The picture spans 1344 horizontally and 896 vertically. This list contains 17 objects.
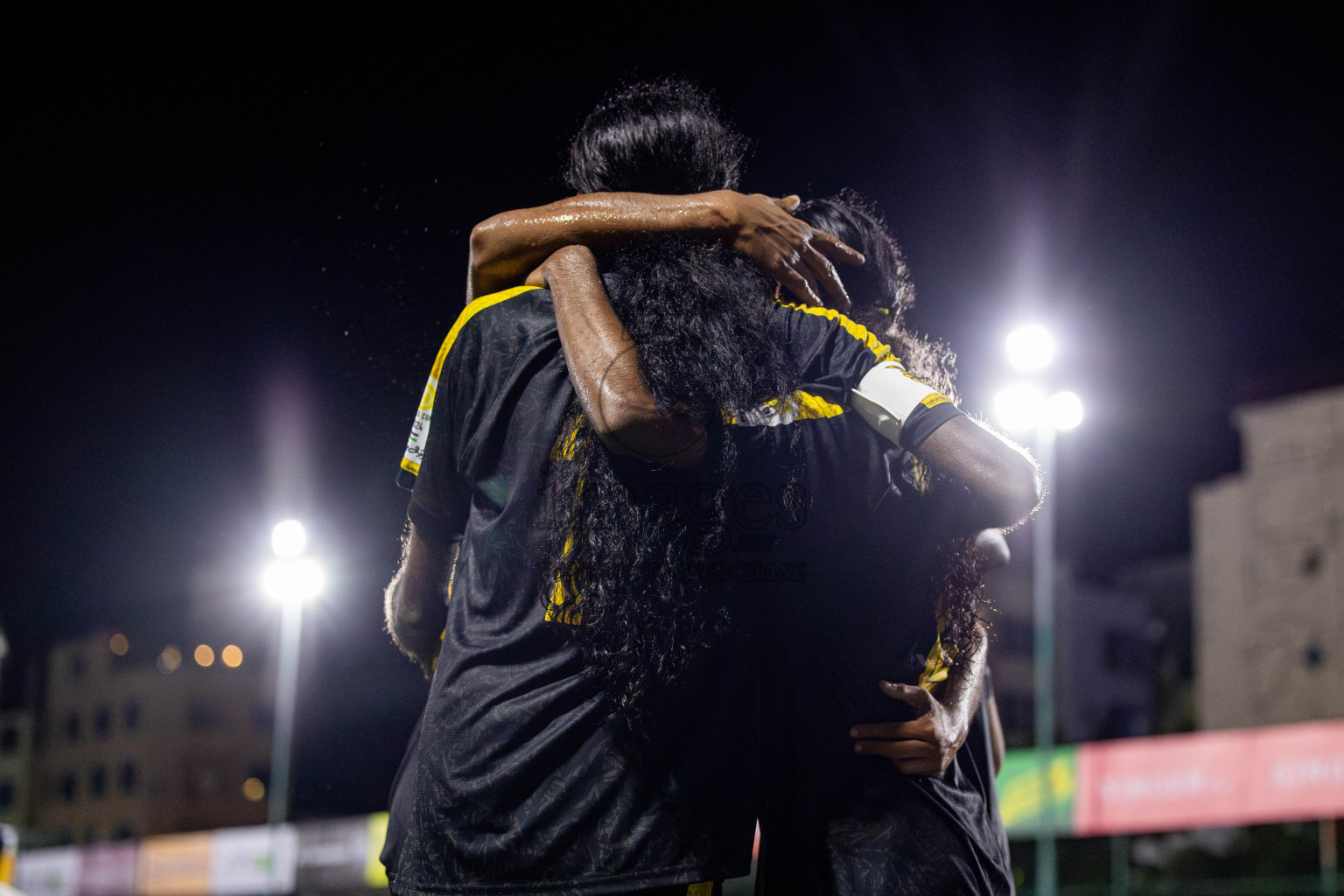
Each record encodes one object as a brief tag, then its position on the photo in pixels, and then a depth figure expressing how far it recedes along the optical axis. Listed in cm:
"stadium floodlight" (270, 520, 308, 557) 825
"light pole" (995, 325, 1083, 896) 802
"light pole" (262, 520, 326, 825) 814
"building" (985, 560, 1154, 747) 4584
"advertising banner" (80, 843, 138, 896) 2117
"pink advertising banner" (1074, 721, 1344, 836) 1212
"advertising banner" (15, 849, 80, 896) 2194
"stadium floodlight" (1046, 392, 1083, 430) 756
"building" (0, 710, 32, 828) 5234
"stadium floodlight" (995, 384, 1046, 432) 823
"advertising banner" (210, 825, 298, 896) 1783
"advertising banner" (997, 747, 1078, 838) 1166
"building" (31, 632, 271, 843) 4956
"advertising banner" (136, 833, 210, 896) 1952
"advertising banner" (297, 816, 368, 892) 1493
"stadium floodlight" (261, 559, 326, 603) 1093
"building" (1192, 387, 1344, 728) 2738
